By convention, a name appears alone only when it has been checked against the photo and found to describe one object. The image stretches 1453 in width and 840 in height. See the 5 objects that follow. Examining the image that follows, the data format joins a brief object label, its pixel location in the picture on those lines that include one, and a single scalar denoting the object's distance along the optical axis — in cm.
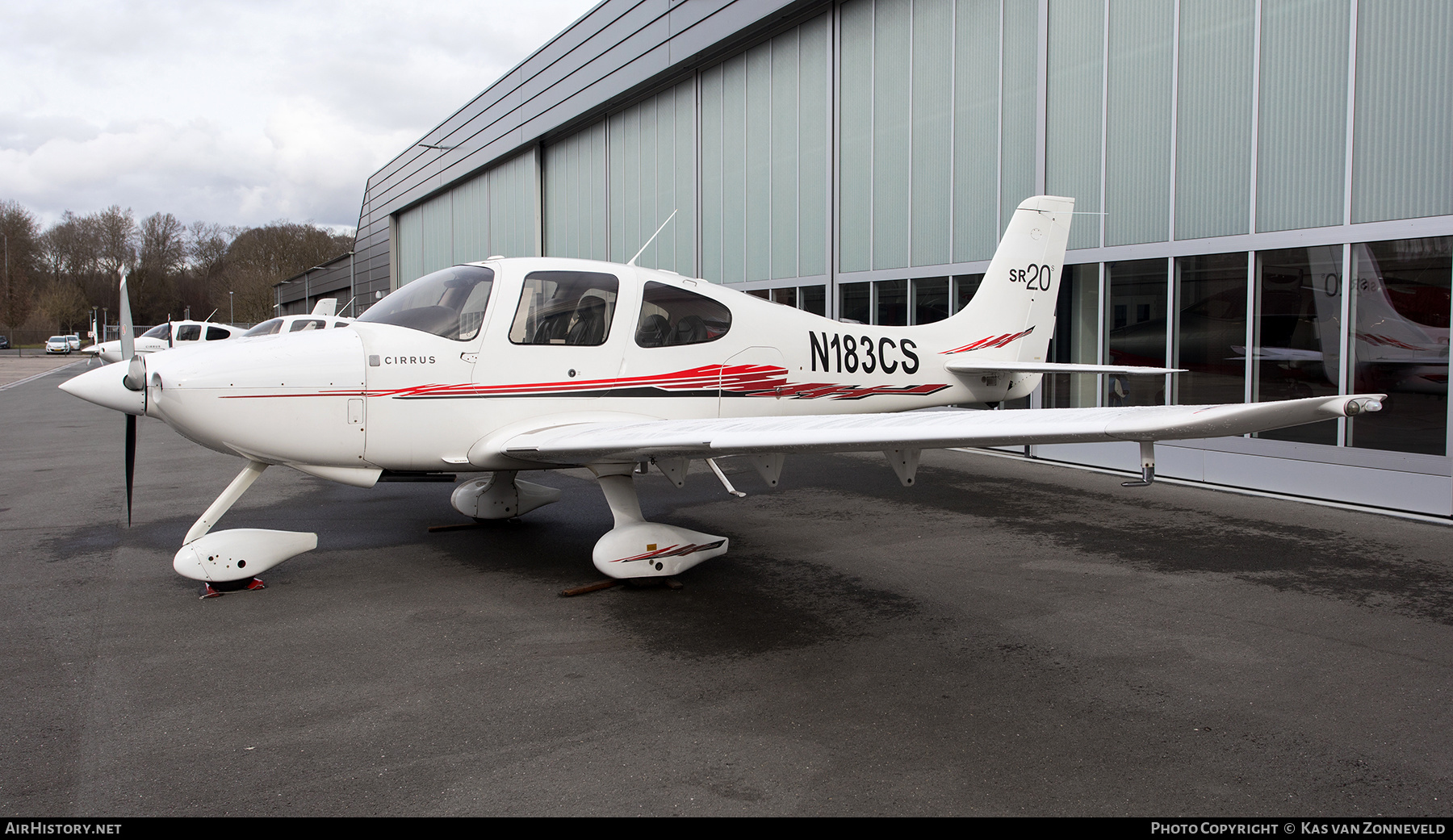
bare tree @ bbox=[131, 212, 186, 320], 7625
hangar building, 736
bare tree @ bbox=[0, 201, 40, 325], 6981
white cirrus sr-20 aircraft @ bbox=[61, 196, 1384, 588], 489
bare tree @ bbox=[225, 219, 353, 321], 8194
